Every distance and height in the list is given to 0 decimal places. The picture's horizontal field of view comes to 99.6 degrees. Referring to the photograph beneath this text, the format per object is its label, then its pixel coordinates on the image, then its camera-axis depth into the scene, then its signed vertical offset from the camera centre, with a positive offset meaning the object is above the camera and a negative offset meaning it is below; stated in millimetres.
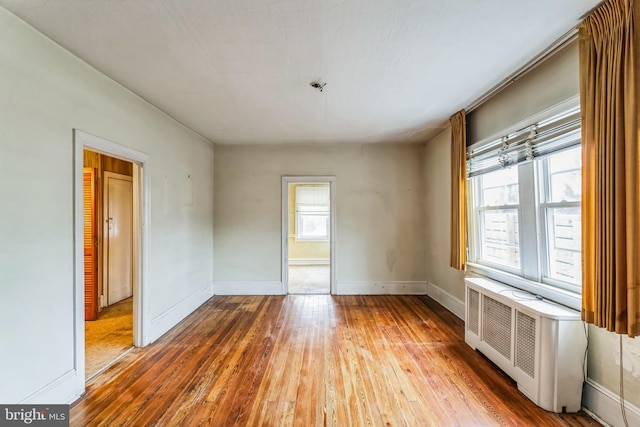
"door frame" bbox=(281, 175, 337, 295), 4719 -102
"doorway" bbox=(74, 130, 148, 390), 2086 -468
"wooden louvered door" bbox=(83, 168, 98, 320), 3512 -379
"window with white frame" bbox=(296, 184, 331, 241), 7570 +63
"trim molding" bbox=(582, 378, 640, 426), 1612 -1235
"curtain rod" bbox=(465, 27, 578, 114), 1872 +1219
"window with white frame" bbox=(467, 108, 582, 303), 2049 +75
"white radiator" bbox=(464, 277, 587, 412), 1835 -980
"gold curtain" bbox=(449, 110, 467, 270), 3229 +307
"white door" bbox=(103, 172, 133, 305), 4023 -343
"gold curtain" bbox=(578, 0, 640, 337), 1446 +268
